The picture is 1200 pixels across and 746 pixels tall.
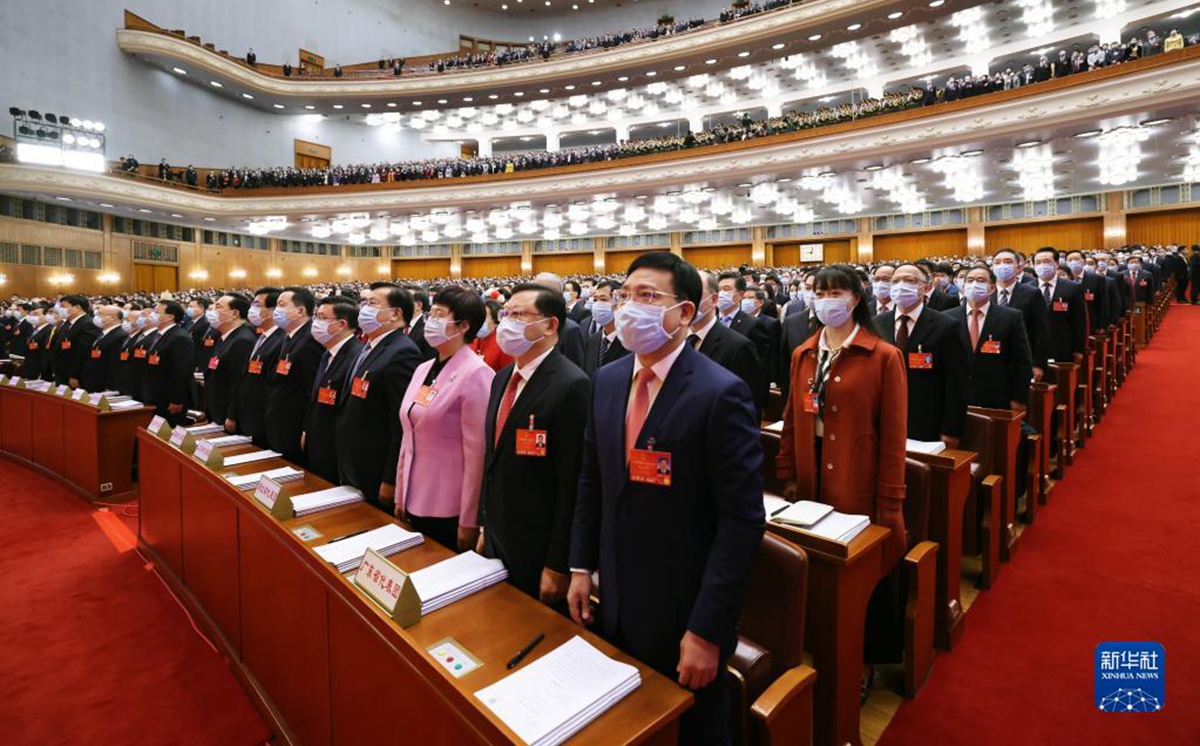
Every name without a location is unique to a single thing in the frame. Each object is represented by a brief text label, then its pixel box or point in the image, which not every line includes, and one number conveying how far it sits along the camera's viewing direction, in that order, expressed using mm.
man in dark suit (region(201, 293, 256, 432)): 4340
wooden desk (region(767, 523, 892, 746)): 1864
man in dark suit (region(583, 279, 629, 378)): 4480
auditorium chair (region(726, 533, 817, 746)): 1481
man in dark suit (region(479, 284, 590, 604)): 1892
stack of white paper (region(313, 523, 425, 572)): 1878
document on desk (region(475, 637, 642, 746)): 1149
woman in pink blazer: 2336
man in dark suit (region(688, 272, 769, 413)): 3066
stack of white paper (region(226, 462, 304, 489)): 2665
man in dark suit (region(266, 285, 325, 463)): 3551
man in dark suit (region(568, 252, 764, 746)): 1392
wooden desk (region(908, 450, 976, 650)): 2527
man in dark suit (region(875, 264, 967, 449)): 3115
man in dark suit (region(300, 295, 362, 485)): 3104
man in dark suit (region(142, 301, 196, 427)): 5086
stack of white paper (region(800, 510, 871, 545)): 1885
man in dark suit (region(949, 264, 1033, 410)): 3629
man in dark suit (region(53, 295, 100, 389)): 6578
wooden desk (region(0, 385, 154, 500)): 4875
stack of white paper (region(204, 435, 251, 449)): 3572
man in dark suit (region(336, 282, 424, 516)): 2791
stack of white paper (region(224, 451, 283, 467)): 3130
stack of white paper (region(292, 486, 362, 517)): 2395
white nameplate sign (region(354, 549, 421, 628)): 1516
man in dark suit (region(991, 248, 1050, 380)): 4262
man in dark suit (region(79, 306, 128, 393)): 5984
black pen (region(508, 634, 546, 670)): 1368
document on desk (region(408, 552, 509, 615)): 1659
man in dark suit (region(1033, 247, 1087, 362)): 5004
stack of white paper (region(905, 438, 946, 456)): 2618
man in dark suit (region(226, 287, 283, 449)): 3814
